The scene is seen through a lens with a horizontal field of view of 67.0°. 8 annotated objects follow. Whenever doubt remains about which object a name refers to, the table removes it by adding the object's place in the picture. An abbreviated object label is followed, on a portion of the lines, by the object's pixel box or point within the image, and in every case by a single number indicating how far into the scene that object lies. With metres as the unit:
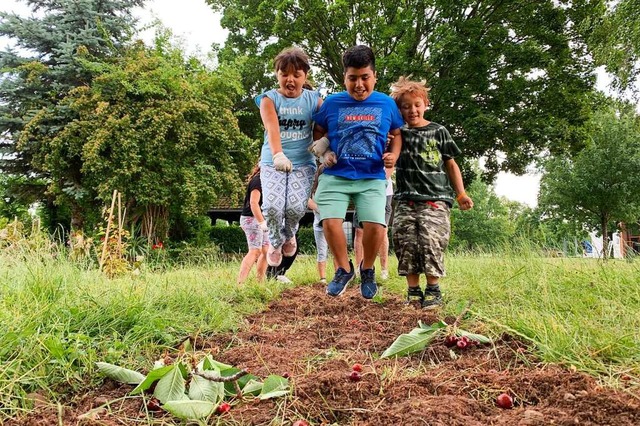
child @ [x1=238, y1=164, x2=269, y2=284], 5.49
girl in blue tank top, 4.27
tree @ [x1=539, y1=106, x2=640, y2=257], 18.30
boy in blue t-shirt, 3.71
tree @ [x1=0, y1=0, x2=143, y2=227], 14.52
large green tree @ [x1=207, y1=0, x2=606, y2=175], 15.57
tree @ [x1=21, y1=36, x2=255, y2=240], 13.40
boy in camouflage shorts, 3.69
